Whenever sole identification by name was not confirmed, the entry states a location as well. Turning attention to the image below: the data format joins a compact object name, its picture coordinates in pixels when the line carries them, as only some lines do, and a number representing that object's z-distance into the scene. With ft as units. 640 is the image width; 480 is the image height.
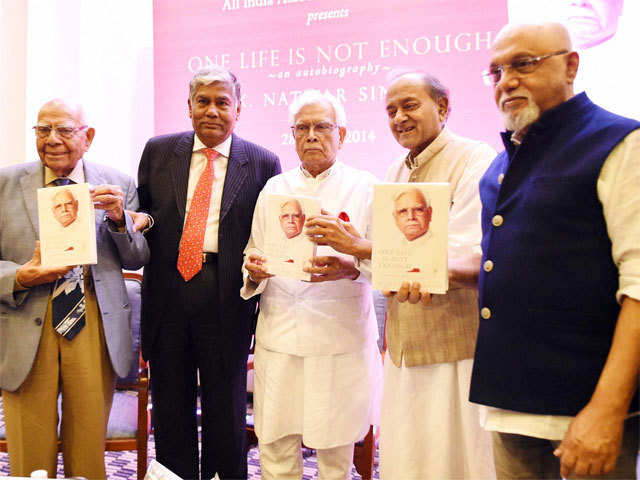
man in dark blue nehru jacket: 4.09
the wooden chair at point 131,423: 8.36
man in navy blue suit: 7.99
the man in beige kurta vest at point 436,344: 5.98
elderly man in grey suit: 7.41
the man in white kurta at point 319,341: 7.22
